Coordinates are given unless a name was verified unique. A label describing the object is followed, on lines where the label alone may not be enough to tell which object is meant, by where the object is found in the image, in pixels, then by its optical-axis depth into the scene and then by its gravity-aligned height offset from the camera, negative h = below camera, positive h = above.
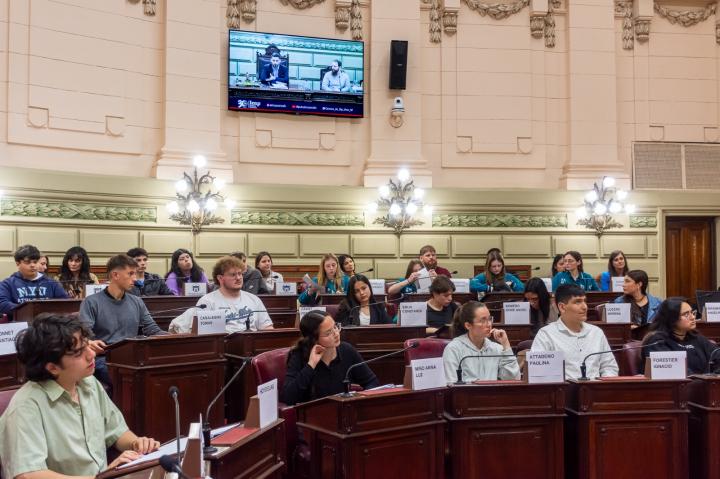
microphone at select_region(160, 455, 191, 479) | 2.16 -0.60
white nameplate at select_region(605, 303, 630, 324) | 7.08 -0.49
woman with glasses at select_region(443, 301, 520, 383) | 4.86 -0.59
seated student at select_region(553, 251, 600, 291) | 9.80 -0.17
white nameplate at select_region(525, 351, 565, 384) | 4.43 -0.63
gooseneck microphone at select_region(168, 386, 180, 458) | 2.67 -0.47
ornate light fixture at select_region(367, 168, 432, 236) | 12.27 +1.04
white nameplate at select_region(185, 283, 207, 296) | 8.66 -0.32
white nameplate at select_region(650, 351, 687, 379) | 4.50 -0.63
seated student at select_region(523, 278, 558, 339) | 7.20 -0.40
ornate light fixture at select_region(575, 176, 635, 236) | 12.88 +0.96
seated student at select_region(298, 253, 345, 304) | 9.24 -0.18
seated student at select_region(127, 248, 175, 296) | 8.38 -0.25
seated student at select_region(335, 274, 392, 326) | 7.12 -0.43
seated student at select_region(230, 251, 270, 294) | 9.17 -0.25
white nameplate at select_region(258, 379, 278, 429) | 3.40 -0.66
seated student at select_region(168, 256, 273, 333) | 6.40 -0.36
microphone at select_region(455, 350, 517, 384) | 4.44 -0.68
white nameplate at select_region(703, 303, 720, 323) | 7.14 -0.49
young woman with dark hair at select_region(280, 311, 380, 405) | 4.49 -0.64
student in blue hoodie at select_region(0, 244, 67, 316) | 7.19 -0.22
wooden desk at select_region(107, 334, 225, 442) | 5.36 -0.87
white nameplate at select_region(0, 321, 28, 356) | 4.93 -0.50
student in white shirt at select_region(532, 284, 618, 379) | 5.02 -0.53
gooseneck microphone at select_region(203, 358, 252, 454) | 2.92 -0.70
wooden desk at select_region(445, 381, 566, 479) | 4.30 -0.98
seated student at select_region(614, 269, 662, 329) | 7.32 -0.38
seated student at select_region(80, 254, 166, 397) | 5.52 -0.37
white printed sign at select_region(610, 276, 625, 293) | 9.73 -0.28
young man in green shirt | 2.69 -0.57
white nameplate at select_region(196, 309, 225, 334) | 5.83 -0.47
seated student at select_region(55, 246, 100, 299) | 8.32 -0.12
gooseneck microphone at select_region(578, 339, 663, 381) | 4.54 -0.68
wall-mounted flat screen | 12.01 +3.07
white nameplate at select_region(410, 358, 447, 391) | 4.24 -0.65
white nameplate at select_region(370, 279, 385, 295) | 9.73 -0.34
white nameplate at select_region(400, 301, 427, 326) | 6.80 -0.48
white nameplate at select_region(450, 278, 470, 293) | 9.34 -0.30
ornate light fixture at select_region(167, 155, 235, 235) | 11.20 +0.93
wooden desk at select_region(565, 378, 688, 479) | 4.39 -1.00
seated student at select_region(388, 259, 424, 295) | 9.14 -0.30
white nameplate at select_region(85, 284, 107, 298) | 6.95 -0.25
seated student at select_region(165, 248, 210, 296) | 9.18 -0.13
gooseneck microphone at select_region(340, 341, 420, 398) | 4.01 -0.70
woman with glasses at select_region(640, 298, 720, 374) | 5.17 -0.53
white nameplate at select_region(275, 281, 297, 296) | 9.26 -0.33
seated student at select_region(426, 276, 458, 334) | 6.91 -0.40
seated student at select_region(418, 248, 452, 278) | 10.04 +0.05
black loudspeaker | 12.28 +3.27
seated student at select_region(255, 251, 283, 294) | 9.64 -0.10
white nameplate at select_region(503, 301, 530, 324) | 7.07 -0.49
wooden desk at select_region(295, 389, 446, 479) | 3.92 -0.94
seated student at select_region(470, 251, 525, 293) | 9.57 -0.23
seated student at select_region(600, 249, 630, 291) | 10.12 -0.05
